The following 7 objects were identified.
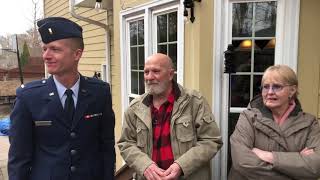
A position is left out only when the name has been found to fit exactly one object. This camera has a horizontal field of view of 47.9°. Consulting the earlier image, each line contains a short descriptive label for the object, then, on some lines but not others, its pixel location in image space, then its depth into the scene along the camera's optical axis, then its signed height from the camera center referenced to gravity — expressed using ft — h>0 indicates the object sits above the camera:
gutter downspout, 20.38 +1.02
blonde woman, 7.10 -1.71
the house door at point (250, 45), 10.51 +0.26
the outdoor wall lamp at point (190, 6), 11.22 +1.51
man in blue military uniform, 5.95 -1.07
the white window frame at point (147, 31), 12.55 +1.01
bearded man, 8.39 -1.79
